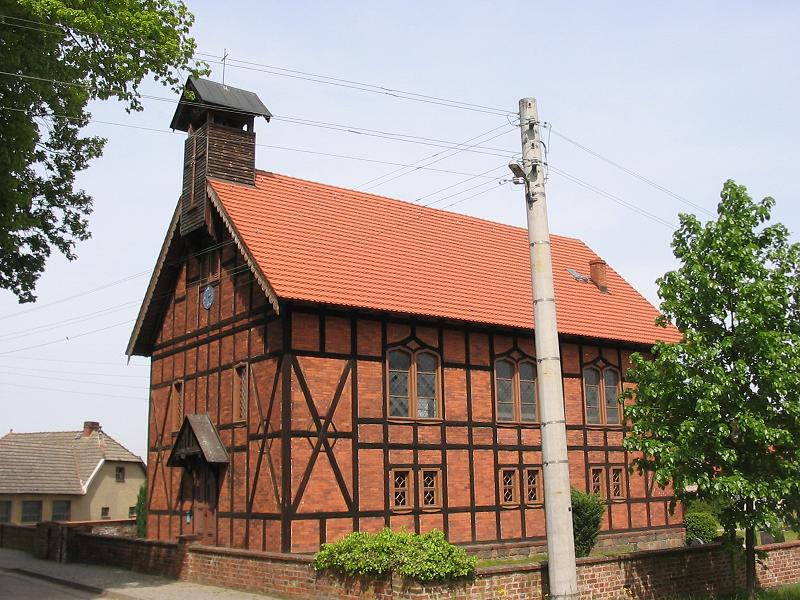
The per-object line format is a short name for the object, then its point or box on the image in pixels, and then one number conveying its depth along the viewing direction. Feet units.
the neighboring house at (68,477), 142.00
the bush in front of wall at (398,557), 46.26
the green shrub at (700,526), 88.50
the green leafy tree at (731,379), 51.70
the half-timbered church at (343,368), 68.44
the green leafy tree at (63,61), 55.31
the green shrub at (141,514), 93.20
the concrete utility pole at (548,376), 42.19
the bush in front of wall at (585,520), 71.82
